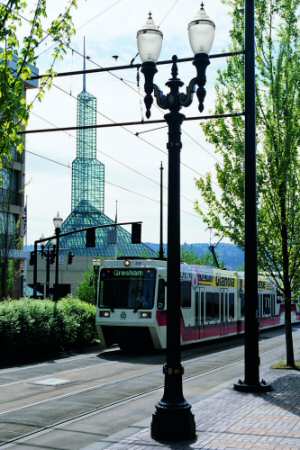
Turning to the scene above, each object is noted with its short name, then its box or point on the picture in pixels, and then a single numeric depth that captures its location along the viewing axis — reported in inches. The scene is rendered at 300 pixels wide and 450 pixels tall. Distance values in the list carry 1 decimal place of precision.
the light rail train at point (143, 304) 872.3
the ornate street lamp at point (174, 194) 358.0
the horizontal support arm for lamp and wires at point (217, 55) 471.5
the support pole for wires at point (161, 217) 1439.7
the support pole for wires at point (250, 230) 534.6
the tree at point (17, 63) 310.0
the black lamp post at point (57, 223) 1121.4
